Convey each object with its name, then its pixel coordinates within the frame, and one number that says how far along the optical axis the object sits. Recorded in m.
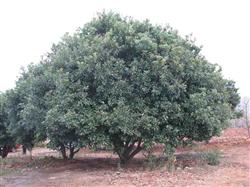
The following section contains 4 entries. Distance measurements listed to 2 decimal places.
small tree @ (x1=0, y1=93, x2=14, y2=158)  16.93
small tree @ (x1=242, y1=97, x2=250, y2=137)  20.00
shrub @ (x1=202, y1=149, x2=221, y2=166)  11.40
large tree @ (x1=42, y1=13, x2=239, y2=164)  10.31
